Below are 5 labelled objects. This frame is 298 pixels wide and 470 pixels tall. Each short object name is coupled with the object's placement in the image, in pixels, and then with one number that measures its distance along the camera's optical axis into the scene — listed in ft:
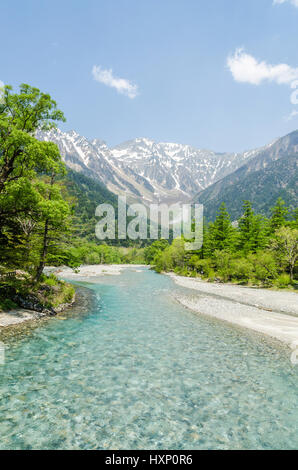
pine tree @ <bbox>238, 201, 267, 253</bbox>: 169.99
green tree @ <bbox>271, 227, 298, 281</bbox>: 130.52
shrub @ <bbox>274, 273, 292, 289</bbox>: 129.90
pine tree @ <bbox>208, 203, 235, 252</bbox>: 192.85
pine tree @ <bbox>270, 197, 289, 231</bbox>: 172.45
